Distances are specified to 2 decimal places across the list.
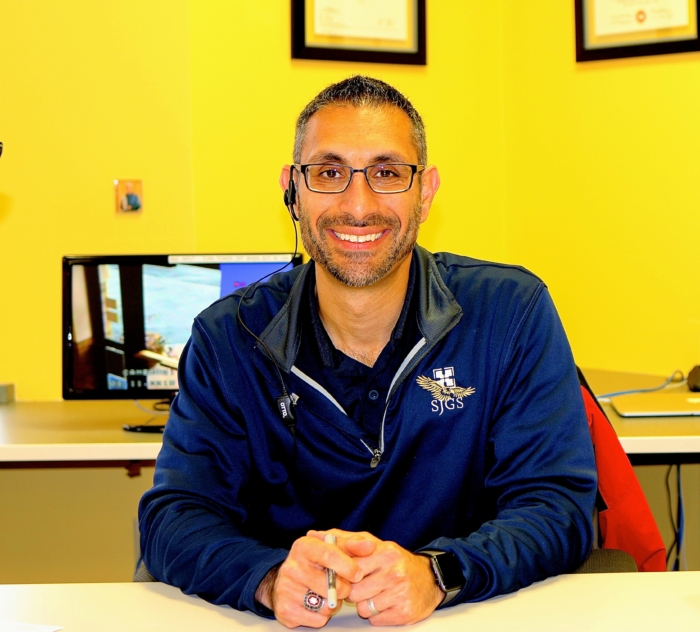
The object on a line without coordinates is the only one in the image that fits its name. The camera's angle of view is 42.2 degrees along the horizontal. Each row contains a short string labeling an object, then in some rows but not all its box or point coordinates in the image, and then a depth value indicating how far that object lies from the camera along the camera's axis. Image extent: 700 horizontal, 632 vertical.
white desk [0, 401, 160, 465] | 2.05
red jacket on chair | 1.51
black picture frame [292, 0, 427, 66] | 2.84
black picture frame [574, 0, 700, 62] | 2.71
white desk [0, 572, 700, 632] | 1.05
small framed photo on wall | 2.79
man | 1.36
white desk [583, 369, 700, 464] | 1.95
